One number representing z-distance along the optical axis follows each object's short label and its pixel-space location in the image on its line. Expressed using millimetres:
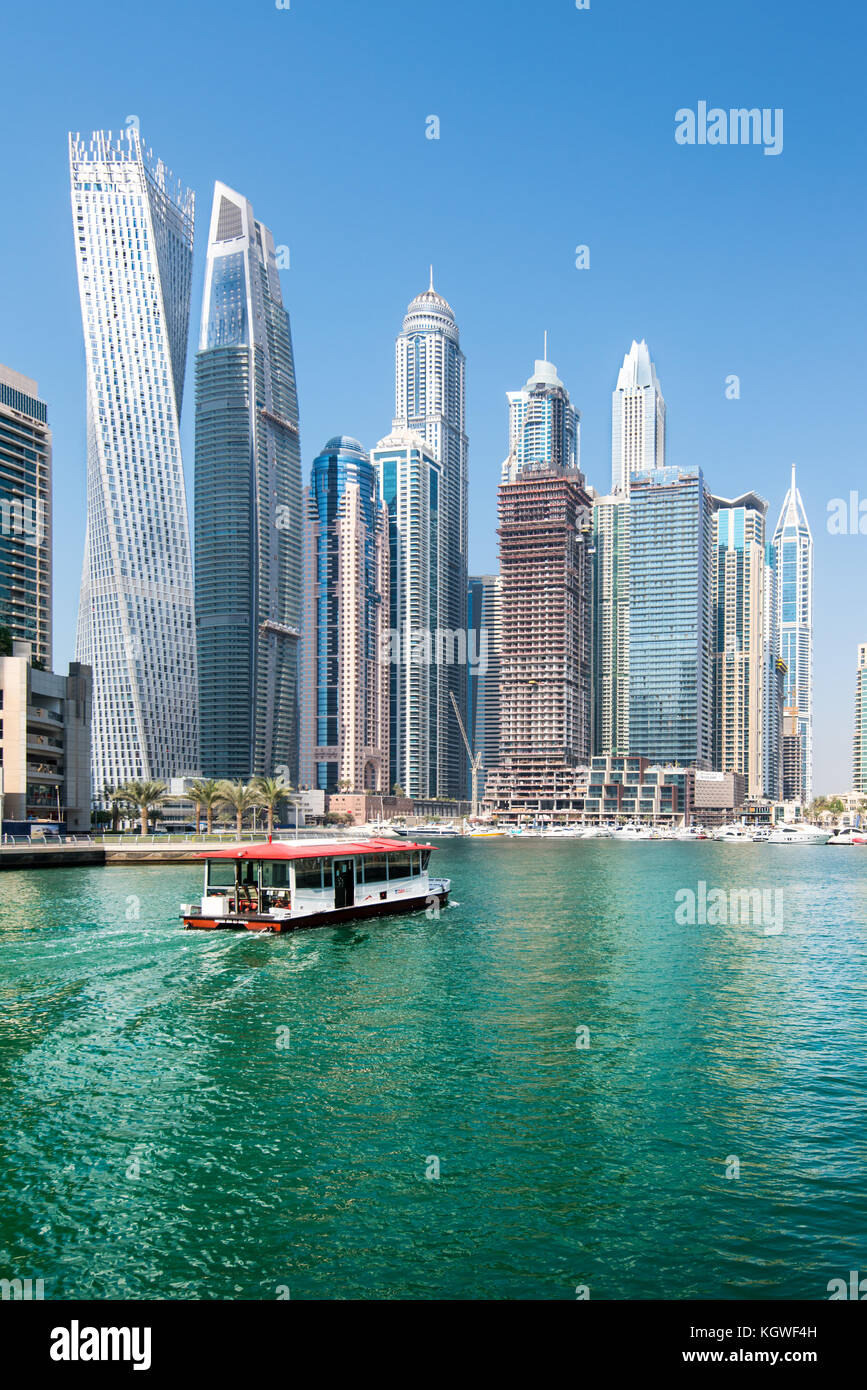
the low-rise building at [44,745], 136250
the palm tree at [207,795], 136375
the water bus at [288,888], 59375
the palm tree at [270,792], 142125
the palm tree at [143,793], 137625
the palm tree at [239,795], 132250
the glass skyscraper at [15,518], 193875
